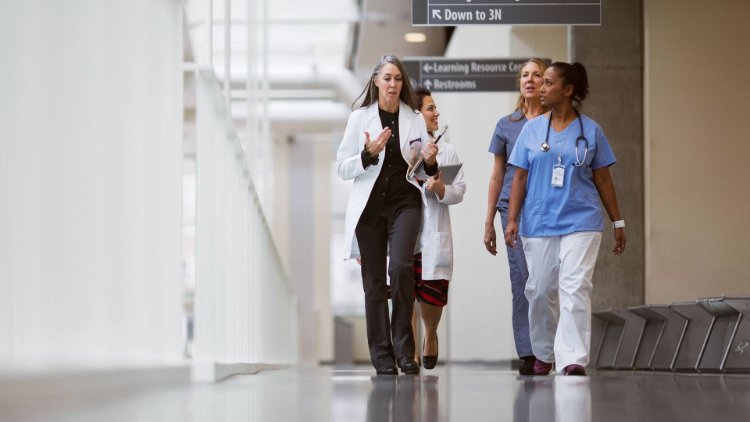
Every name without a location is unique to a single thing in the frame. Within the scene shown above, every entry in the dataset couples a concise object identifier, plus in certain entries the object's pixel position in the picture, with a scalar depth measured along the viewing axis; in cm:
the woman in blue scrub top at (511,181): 1229
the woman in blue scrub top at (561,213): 1082
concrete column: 1817
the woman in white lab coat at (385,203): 1087
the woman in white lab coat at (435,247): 1169
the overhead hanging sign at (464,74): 1835
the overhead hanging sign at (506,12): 1527
